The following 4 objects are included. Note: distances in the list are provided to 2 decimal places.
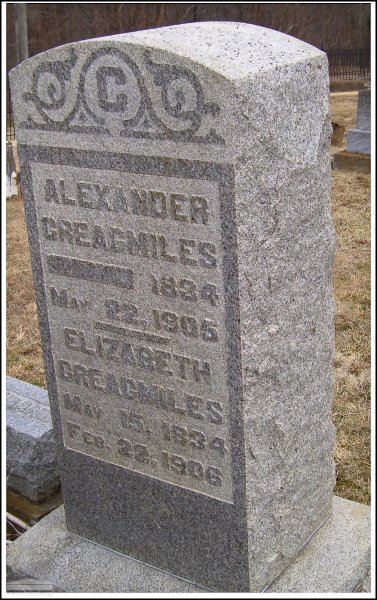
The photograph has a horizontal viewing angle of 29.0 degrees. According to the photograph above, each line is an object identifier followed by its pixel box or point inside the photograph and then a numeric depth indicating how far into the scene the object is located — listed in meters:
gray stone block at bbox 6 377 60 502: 3.12
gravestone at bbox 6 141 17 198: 8.67
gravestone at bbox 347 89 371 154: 9.10
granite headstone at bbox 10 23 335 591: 1.88
